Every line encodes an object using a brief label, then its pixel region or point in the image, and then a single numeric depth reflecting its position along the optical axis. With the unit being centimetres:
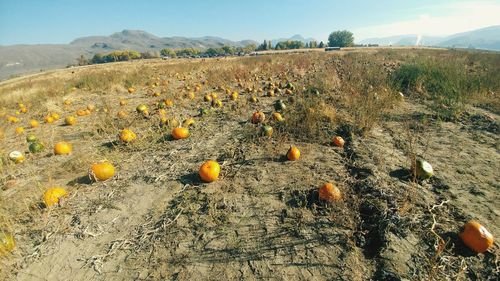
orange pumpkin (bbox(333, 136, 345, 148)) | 585
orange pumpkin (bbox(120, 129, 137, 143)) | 686
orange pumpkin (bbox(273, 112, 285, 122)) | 739
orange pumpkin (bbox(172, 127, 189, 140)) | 712
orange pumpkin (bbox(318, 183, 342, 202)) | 385
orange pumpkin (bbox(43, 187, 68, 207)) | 435
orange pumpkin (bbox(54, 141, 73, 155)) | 672
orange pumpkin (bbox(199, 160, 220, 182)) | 475
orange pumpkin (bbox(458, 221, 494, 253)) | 292
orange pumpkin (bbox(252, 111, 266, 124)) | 771
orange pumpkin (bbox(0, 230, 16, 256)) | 347
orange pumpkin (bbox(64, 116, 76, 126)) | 934
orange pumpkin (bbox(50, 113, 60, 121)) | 989
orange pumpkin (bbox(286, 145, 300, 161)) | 531
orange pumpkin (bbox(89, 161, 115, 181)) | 512
